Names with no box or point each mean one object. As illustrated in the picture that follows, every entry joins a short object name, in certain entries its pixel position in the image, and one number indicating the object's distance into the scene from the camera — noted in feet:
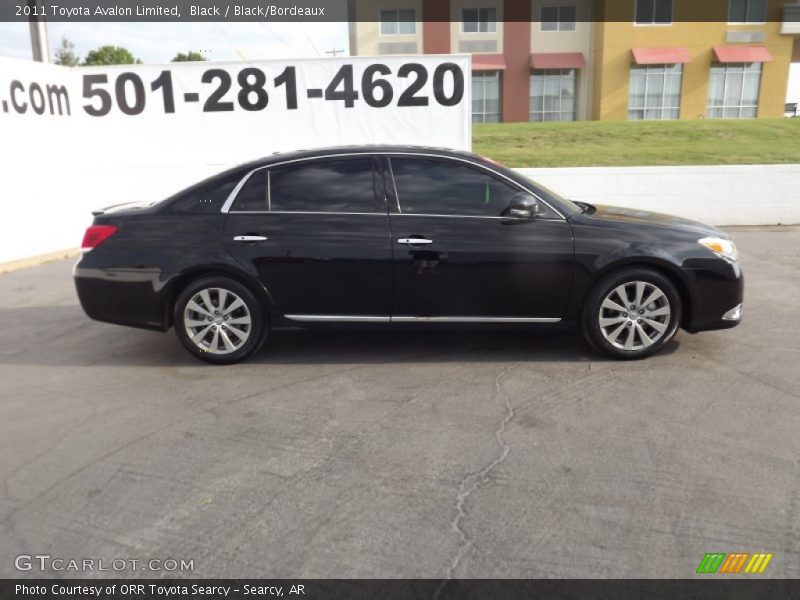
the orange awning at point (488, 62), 101.60
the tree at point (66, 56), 150.41
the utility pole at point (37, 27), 38.60
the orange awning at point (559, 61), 101.96
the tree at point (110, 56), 150.92
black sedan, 16.21
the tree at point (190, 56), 162.20
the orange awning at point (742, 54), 99.25
